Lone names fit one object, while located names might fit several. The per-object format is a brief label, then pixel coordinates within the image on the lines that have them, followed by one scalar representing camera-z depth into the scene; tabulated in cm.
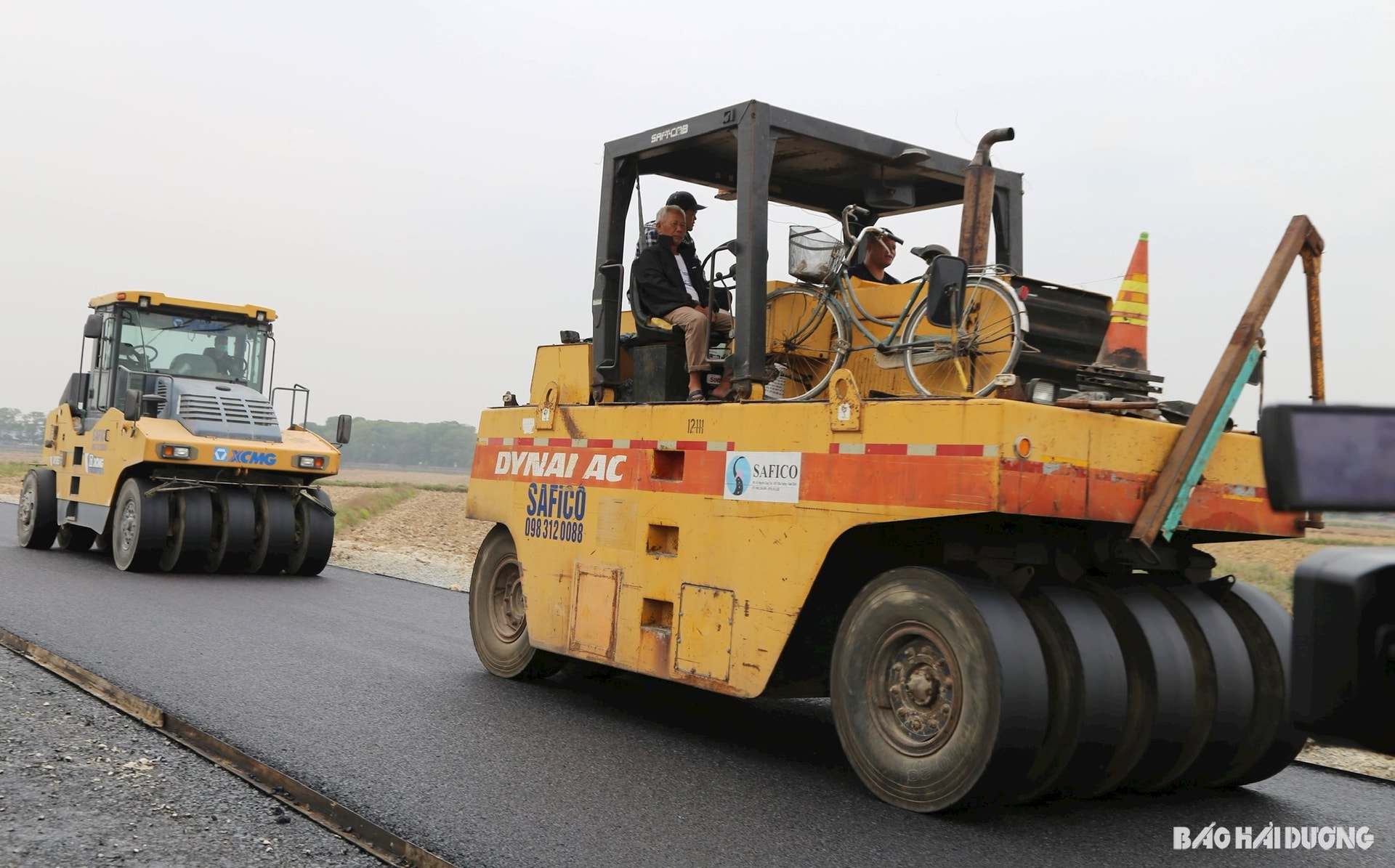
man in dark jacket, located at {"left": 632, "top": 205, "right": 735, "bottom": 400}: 645
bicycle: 531
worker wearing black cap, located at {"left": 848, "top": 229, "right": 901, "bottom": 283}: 672
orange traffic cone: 564
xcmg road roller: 1367
